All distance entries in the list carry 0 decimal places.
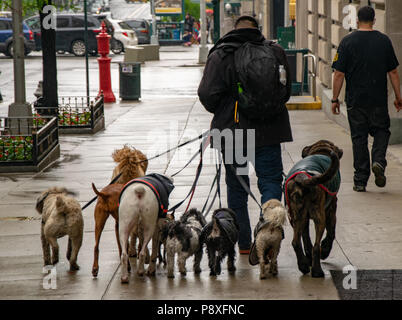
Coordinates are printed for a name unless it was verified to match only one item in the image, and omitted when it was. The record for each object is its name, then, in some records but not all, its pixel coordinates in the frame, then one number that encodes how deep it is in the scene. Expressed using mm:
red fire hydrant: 21688
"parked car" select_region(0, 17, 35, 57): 38188
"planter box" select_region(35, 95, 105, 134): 15875
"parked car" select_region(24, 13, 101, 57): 39875
